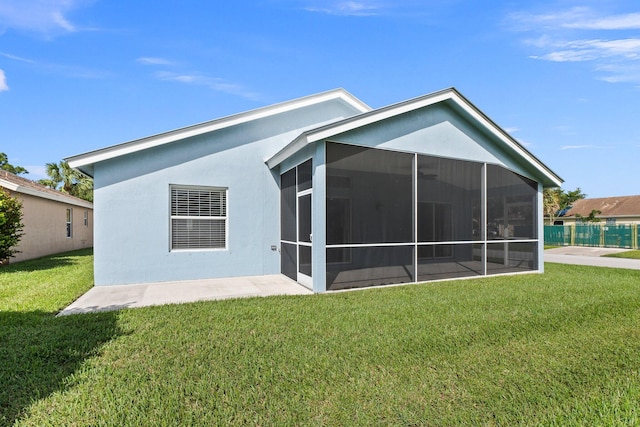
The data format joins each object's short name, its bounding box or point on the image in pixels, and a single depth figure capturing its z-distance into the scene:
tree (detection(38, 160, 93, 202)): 28.00
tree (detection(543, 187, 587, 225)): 37.50
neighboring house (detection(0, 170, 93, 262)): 13.16
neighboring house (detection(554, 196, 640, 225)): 33.43
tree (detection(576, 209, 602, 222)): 35.66
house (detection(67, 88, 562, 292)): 7.76
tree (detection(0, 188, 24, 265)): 10.53
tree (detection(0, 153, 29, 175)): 38.19
